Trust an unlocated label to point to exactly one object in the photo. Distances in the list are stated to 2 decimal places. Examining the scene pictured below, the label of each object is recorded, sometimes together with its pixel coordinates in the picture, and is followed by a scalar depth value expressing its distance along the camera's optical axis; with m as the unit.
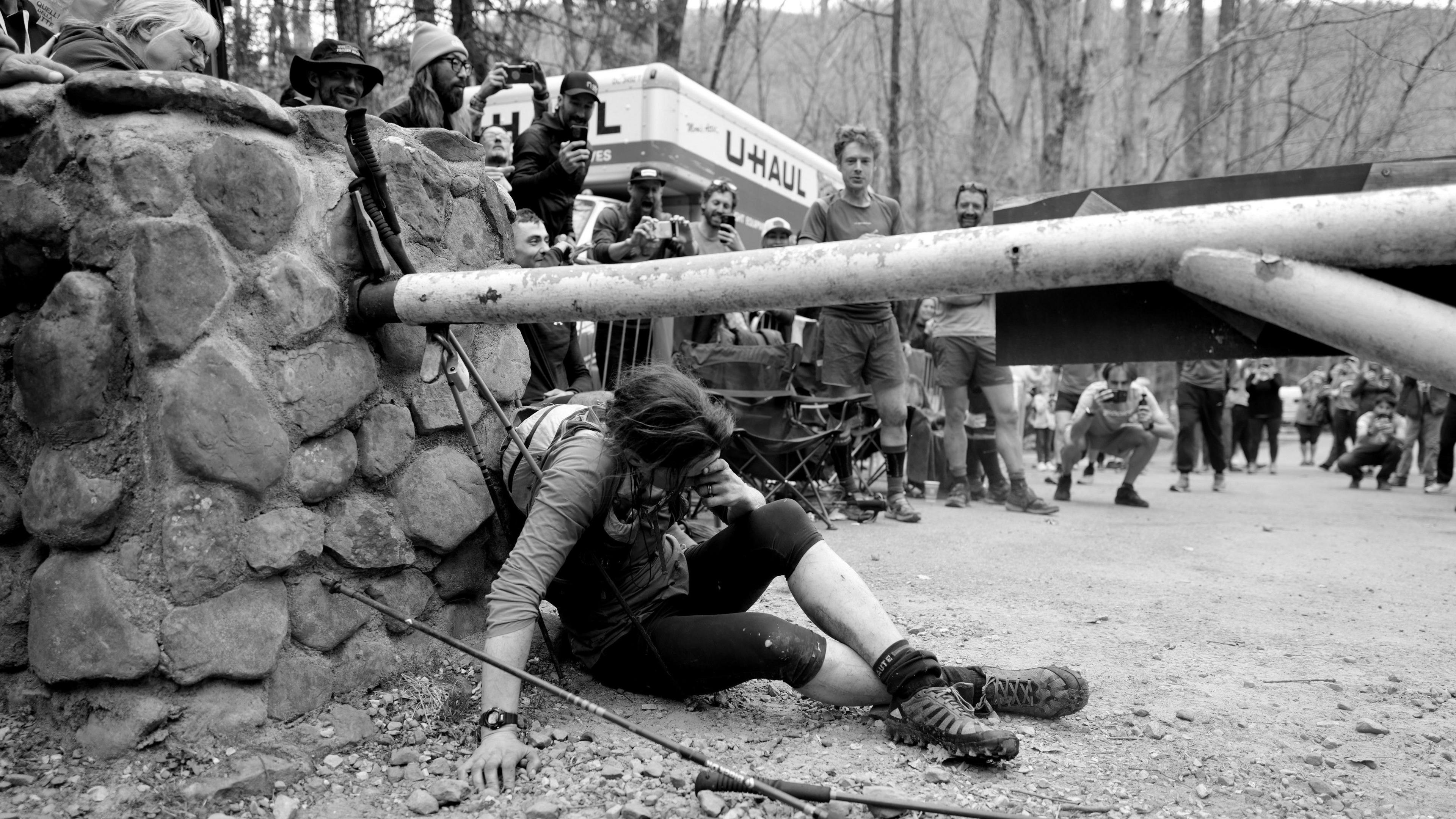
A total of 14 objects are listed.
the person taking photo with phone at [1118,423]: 8.59
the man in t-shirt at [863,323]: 6.55
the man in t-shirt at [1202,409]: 9.86
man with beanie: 5.08
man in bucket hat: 4.59
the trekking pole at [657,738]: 2.32
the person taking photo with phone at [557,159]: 5.56
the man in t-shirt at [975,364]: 7.17
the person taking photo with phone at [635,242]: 5.75
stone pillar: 2.54
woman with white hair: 3.03
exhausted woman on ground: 2.71
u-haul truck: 9.06
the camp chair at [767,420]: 6.25
